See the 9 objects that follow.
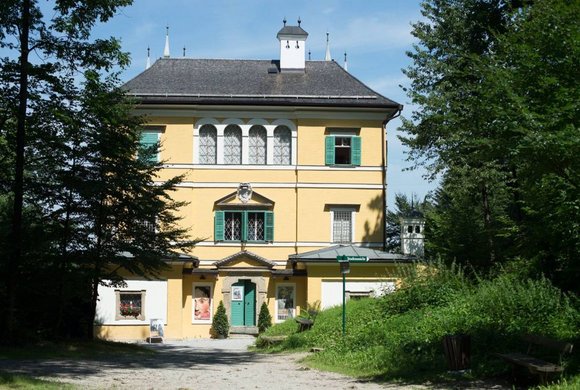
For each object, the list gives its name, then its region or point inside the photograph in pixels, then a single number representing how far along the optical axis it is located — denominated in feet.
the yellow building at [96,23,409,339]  119.85
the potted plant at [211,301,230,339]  116.67
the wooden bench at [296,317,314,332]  84.99
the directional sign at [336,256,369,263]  64.44
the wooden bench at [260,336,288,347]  84.69
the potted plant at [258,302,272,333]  116.37
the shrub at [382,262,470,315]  68.08
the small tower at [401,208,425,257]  121.49
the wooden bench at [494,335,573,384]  36.60
